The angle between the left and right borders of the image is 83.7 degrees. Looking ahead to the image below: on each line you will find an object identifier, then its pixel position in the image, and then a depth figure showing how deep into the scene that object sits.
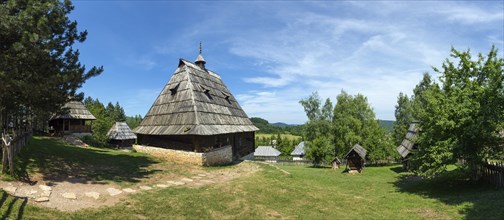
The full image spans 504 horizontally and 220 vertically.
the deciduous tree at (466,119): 13.23
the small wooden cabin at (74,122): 33.53
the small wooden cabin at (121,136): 41.84
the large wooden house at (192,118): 20.30
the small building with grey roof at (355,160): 29.45
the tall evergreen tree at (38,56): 11.24
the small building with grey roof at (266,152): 76.81
